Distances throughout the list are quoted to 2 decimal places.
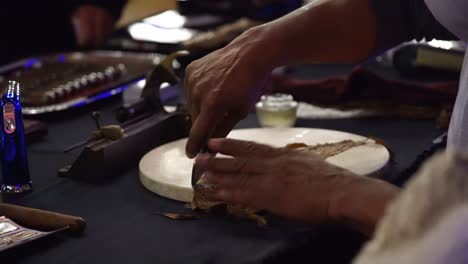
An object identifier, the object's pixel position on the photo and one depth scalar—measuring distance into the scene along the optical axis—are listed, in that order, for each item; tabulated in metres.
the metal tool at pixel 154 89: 1.59
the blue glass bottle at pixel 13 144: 1.39
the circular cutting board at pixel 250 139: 1.39
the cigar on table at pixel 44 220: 1.29
